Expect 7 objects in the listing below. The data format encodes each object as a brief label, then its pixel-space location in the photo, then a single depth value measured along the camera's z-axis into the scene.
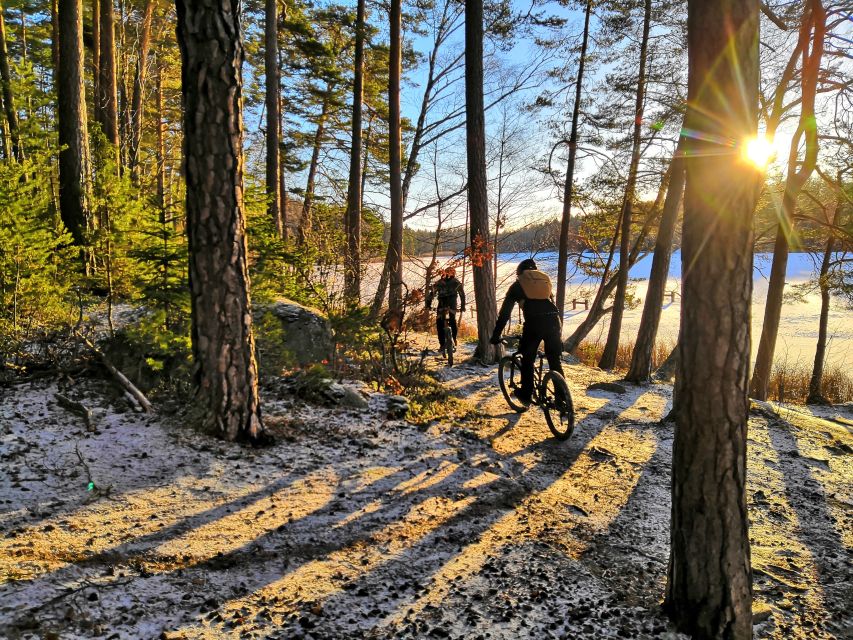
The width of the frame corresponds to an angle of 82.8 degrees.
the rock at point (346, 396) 5.57
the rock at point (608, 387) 9.00
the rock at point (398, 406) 5.61
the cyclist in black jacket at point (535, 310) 5.77
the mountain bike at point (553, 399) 5.68
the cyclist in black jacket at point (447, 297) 8.86
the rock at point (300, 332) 6.28
